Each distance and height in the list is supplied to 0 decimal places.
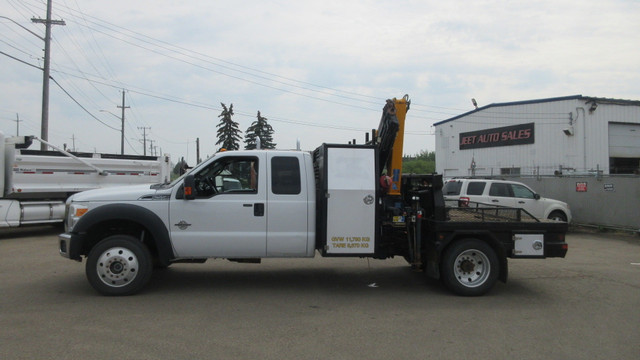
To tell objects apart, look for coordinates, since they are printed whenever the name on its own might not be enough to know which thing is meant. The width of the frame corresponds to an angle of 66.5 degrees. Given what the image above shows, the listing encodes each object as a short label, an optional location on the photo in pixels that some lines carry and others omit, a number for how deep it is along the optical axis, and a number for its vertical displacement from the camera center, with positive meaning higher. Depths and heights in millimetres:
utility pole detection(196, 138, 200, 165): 52694 +5092
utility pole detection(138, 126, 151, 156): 79375 +7789
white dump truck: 13008 +424
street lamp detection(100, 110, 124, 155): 50766 +5136
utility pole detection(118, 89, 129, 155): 50750 +4976
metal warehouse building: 27188 +3468
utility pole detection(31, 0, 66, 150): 23034 +5693
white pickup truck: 6824 -456
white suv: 15430 -83
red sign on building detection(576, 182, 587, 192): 16984 +253
